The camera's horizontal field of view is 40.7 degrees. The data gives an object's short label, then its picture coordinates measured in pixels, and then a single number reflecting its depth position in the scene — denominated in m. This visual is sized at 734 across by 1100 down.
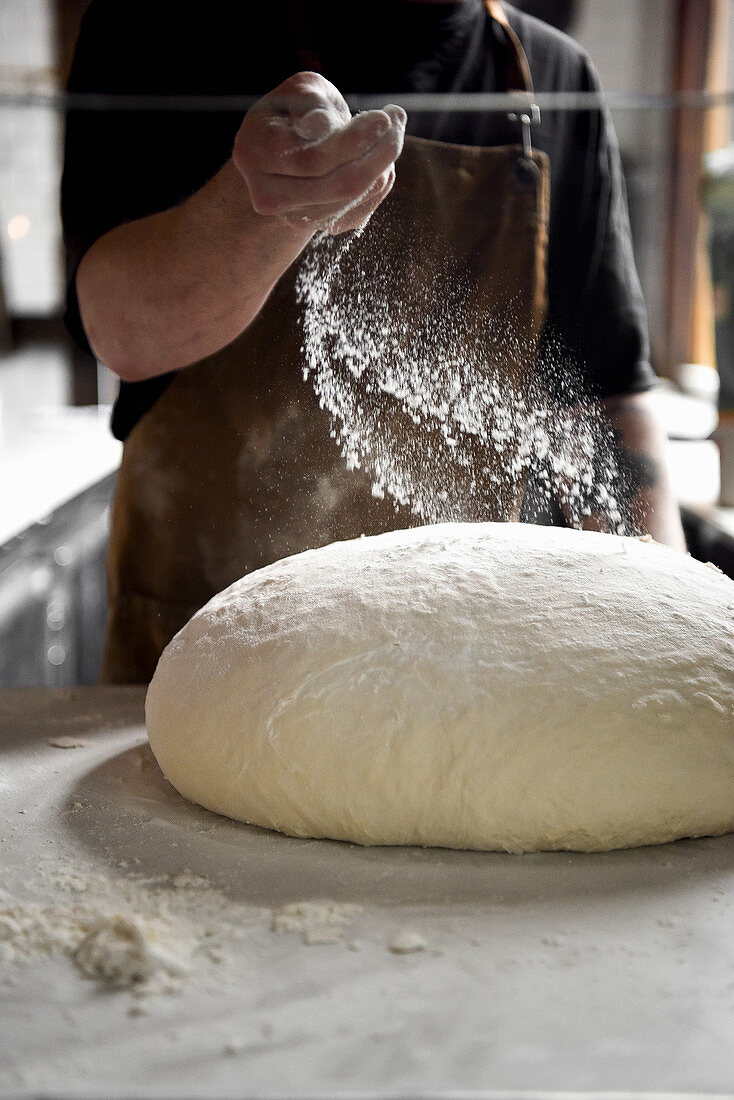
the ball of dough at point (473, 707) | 0.71
